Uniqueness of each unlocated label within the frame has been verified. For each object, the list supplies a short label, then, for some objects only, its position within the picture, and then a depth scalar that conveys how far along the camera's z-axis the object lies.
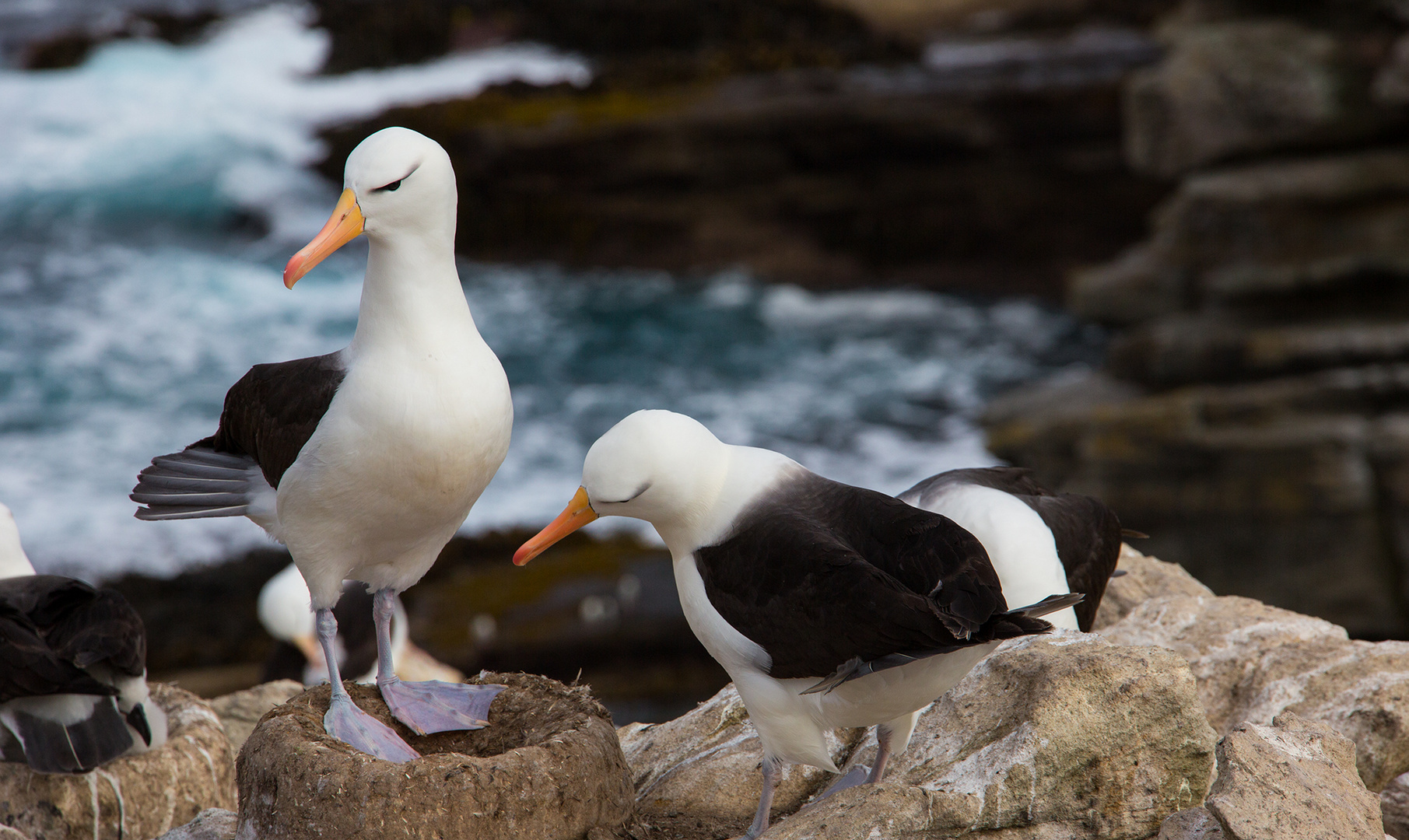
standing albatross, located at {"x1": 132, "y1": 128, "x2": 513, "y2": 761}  7.36
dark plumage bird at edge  8.97
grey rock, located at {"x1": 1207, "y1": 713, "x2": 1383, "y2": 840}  6.36
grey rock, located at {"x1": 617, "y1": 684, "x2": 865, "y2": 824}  8.61
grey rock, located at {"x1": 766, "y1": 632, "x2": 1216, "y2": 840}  7.11
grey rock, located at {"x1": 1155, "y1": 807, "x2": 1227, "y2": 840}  6.71
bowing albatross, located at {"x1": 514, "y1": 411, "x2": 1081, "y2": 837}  6.31
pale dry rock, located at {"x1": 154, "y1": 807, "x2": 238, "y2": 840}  8.52
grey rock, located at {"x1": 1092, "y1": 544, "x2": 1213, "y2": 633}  10.84
